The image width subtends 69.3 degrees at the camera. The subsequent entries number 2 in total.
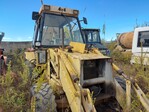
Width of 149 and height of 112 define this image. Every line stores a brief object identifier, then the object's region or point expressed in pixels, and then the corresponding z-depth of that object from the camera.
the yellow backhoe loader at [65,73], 1.79
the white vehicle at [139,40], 4.14
